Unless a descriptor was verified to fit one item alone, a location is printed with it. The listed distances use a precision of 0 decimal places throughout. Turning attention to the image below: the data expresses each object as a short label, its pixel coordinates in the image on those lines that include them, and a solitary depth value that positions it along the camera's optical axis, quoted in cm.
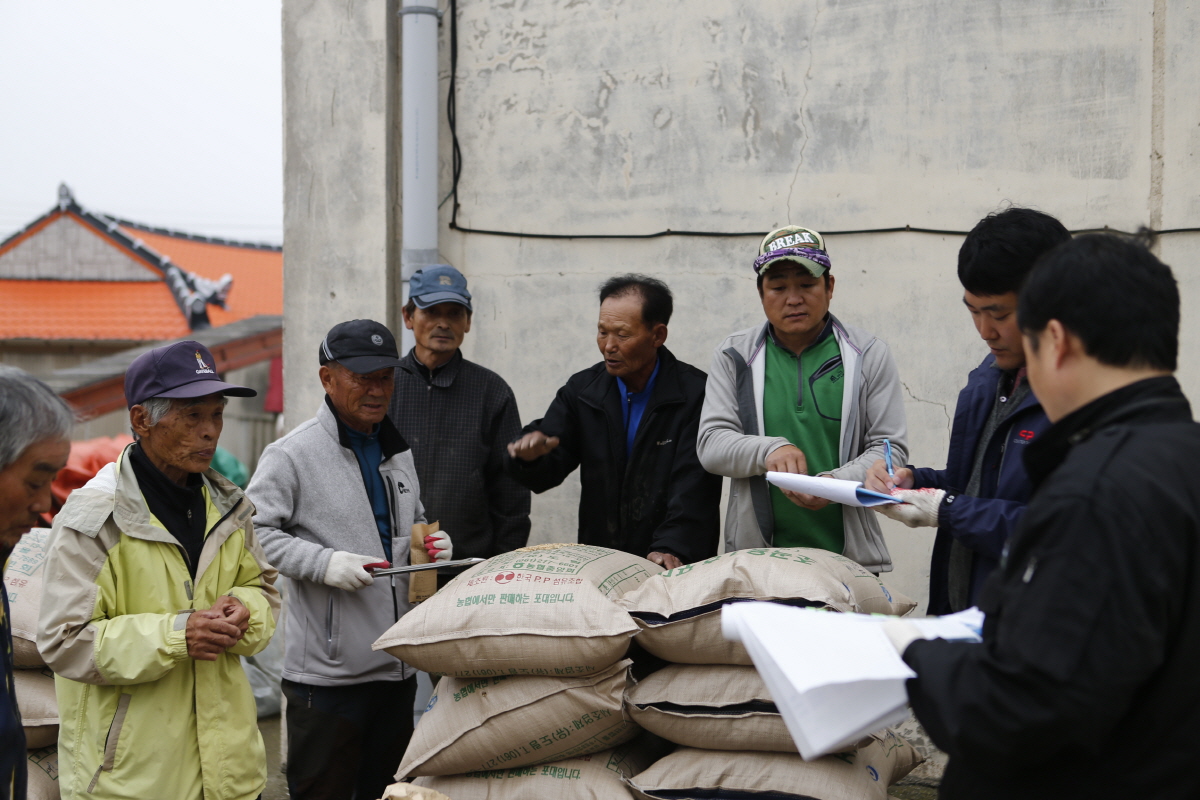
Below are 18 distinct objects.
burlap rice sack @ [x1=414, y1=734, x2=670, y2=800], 269
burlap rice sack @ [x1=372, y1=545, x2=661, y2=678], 261
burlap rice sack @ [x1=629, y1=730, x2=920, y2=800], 256
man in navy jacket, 228
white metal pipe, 460
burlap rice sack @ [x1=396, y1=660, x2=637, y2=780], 267
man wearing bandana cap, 312
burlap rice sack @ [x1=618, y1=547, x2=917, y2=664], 258
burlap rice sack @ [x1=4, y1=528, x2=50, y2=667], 321
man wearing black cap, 301
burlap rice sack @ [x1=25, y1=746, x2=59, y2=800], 310
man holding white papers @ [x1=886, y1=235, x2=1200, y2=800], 128
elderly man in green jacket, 241
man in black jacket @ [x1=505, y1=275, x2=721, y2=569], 340
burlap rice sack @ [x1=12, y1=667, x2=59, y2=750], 317
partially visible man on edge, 180
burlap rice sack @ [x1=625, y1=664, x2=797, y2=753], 259
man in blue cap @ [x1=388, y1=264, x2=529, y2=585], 376
